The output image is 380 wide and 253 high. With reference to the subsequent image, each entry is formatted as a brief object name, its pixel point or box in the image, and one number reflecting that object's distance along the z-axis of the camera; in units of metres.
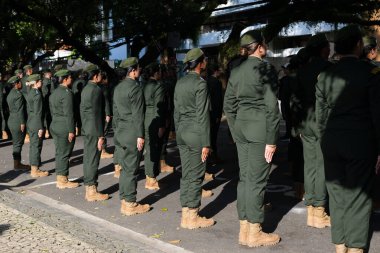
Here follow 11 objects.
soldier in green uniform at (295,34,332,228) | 6.19
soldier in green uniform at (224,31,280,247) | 5.37
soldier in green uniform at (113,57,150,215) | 7.12
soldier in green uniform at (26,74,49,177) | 10.40
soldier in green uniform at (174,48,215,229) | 6.28
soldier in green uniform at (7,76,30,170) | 11.12
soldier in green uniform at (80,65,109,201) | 8.18
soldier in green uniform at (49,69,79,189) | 9.07
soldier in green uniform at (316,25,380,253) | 4.31
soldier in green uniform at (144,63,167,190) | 8.91
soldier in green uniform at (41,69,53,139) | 14.76
